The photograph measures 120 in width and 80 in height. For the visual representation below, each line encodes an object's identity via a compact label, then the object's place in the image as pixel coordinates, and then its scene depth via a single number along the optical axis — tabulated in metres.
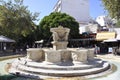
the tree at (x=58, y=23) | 16.37
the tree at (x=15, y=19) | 15.81
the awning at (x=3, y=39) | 14.17
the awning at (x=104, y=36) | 14.77
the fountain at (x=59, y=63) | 5.46
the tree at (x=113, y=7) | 6.60
